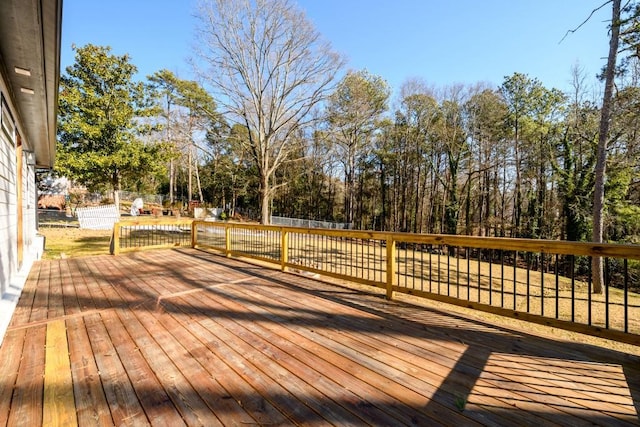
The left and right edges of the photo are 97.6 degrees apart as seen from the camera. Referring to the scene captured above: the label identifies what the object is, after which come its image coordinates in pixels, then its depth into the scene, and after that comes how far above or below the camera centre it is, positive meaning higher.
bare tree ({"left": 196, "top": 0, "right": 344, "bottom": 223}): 10.92 +6.08
